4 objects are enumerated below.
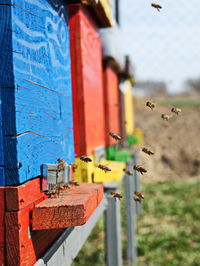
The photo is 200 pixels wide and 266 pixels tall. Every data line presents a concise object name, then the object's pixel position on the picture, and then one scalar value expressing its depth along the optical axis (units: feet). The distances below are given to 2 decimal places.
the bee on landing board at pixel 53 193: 5.79
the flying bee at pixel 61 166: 6.05
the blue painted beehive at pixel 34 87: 4.72
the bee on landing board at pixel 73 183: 6.79
